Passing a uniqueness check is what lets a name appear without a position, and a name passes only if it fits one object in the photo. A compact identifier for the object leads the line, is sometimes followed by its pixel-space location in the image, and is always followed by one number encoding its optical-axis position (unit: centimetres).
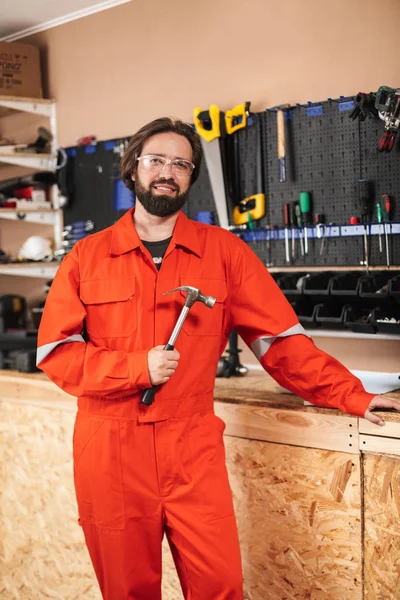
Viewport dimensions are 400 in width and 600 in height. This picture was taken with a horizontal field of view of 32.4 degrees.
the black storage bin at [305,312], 280
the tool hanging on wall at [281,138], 321
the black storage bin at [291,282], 286
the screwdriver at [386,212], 290
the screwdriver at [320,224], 313
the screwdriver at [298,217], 317
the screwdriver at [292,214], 320
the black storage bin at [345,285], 273
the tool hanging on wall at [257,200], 331
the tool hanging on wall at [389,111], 263
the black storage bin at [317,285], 280
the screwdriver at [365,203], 294
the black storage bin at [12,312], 350
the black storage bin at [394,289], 253
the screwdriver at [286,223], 321
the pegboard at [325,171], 296
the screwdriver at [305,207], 314
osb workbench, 219
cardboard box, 409
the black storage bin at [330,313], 273
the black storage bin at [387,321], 251
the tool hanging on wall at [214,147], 336
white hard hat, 410
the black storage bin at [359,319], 263
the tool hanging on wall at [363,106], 285
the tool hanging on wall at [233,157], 336
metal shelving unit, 406
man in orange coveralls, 201
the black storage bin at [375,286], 263
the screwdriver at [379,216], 294
